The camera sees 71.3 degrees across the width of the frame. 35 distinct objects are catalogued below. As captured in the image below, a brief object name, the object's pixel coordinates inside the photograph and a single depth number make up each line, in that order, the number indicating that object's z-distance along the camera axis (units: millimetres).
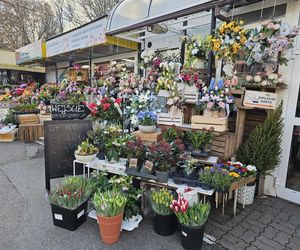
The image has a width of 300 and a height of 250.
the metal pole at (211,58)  2984
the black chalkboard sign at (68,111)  3340
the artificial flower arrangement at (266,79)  2770
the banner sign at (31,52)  9367
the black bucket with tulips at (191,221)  2029
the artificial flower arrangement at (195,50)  2996
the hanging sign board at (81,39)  5391
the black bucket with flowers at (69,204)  2301
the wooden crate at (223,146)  2980
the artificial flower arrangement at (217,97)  2676
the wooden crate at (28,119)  6258
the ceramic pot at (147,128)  3150
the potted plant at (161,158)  2453
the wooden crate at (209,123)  2754
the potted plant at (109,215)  2102
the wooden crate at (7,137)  6046
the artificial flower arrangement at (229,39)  2709
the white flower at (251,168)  2807
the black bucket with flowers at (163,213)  2248
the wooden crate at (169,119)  3072
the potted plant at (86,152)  2857
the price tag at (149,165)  2517
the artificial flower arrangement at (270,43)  2451
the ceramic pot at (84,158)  2844
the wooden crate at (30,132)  6141
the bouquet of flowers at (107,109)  3473
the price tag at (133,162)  2624
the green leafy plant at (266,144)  2963
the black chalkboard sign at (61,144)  3080
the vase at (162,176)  2449
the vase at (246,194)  2991
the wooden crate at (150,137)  3123
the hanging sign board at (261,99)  2816
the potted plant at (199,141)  2781
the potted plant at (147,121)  3154
